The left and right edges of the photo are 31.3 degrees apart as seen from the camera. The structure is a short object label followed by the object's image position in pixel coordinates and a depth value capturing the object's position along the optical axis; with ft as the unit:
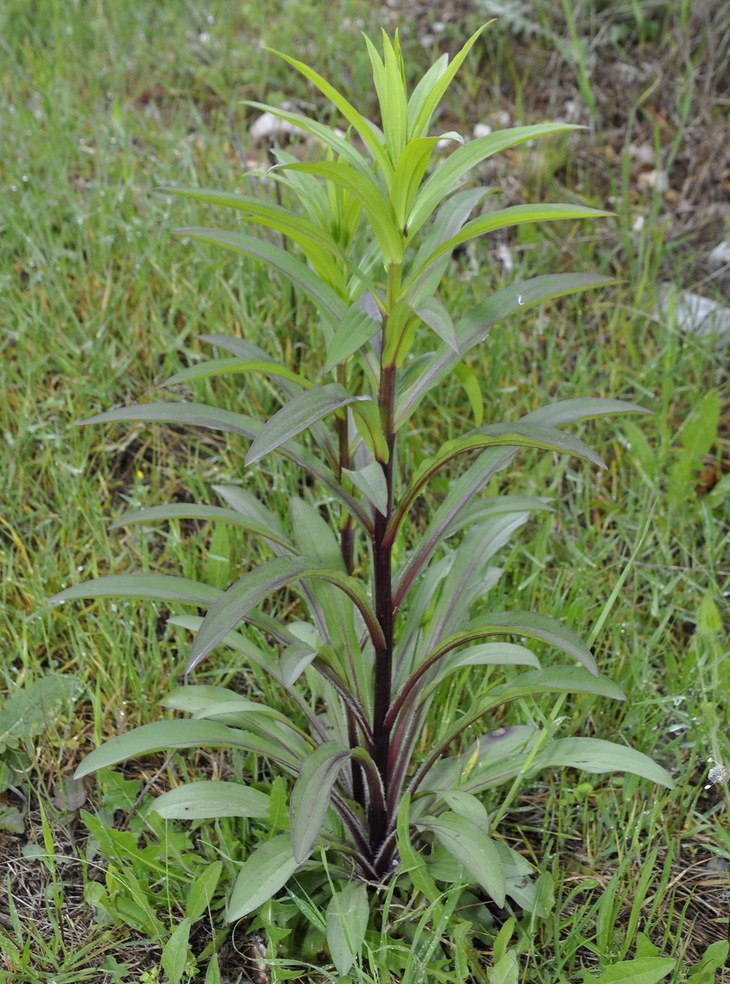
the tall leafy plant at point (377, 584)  2.34
